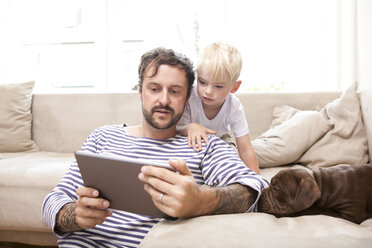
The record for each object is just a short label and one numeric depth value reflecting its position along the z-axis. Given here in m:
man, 0.76
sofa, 0.67
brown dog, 1.16
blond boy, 1.58
